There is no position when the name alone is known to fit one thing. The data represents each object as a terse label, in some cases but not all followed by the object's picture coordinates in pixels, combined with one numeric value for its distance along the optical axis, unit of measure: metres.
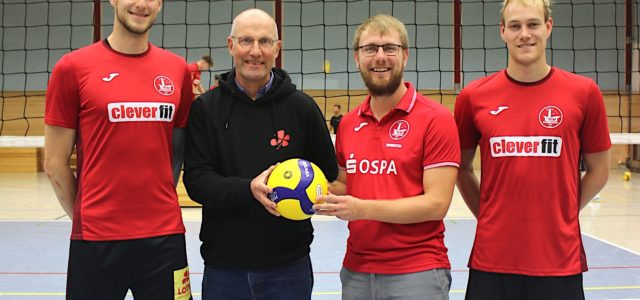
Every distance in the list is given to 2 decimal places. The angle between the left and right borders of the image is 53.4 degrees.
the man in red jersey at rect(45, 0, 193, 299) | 2.33
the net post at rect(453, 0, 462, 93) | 8.14
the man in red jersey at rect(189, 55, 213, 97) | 8.81
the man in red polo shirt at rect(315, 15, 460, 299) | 2.16
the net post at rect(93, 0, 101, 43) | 7.73
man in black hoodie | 2.29
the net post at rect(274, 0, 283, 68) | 8.77
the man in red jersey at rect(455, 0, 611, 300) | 2.28
